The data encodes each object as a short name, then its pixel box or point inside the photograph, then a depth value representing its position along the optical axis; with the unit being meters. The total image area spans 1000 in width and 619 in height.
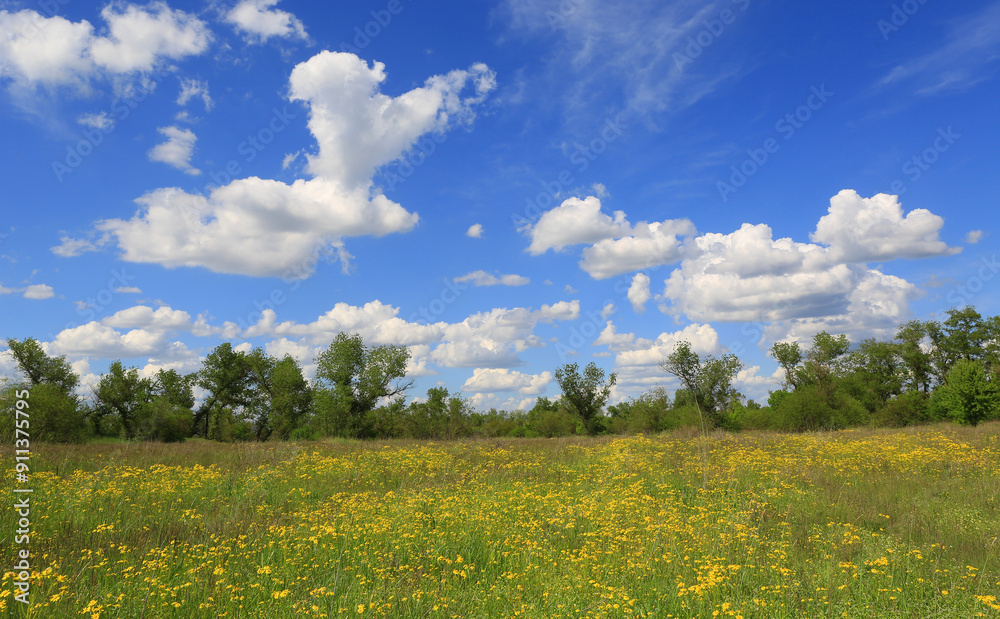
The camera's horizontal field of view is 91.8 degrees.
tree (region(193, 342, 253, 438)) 51.06
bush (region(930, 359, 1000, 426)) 35.94
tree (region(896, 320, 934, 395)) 61.94
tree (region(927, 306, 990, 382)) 57.78
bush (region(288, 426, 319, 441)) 43.48
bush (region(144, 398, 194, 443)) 45.37
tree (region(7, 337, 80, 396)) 44.56
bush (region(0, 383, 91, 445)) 31.89
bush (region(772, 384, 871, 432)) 42.28
